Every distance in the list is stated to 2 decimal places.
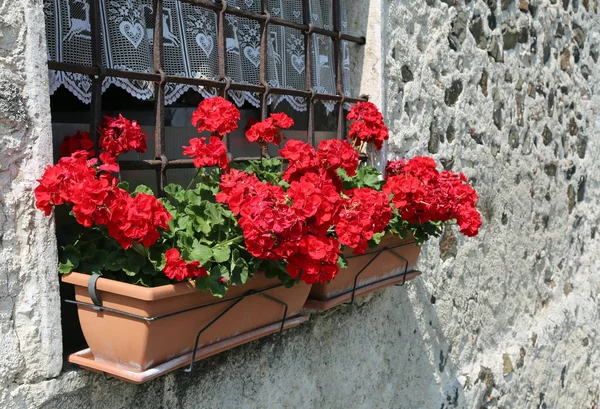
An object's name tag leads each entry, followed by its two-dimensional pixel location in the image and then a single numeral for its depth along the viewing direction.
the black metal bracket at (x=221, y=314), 1.67
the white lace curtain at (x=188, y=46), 1.75
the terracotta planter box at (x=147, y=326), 1.52
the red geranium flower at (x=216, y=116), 1.83
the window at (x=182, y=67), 1.78
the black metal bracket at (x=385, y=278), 2.29
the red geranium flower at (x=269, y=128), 2.02
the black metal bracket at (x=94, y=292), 1.54
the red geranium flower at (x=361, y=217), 1.73
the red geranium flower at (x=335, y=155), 1.96
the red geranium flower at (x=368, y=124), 2.41
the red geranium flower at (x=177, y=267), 1.50
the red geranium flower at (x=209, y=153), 1.79
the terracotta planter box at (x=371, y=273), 2.19
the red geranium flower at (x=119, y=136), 1.71
